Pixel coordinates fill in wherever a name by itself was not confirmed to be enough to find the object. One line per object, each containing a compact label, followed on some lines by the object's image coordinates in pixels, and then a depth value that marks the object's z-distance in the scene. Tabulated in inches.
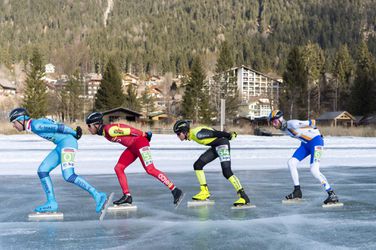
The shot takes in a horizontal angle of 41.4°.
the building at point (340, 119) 2768.2
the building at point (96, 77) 5580.7
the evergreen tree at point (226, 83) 2645.9
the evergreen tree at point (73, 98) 3075.8
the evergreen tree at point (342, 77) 3592.5
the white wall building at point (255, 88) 4571.9
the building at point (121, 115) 2277.3
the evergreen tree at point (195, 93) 2554.1
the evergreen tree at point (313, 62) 4515.3
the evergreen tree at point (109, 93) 2573.8
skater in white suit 329.1
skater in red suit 298.0
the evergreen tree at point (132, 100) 2915.8
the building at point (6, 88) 4547.7
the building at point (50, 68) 7251.0
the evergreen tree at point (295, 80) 2758.4
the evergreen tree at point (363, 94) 2864.2
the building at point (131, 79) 6302.2
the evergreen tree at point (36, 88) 2307.6
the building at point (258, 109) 4549.7
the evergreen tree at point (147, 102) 3456.9
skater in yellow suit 317.6
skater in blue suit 283.7
